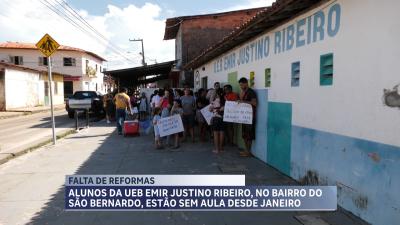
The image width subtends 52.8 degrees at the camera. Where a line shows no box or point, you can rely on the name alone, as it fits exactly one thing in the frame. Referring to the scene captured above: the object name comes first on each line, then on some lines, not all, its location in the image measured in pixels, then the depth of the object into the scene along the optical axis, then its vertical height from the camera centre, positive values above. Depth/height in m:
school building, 4.27 -0.12
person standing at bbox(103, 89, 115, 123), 19.20 -0.77
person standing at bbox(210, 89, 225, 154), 9.53 -0.74
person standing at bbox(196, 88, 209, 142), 11.70 -0.70
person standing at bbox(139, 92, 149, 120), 18.73 -0.83
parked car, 22.92 -0.69
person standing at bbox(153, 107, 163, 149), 10.53 -1.14
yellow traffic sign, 11.31 +1.25
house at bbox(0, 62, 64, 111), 27.62 +0.20
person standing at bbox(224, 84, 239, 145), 9.38 -0.14
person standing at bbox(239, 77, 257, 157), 8.77 -0.41
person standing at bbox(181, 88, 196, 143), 11.32 -0.54
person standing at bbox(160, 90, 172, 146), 10.69 -0.45
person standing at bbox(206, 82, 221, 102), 10.68 -0.12
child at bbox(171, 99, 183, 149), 10.65 -0.59
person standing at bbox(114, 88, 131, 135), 13.52 -0.57
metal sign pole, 11.26 +0.51
